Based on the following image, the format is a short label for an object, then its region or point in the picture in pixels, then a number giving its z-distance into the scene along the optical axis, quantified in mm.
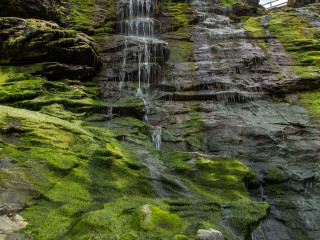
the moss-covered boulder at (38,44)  12945
